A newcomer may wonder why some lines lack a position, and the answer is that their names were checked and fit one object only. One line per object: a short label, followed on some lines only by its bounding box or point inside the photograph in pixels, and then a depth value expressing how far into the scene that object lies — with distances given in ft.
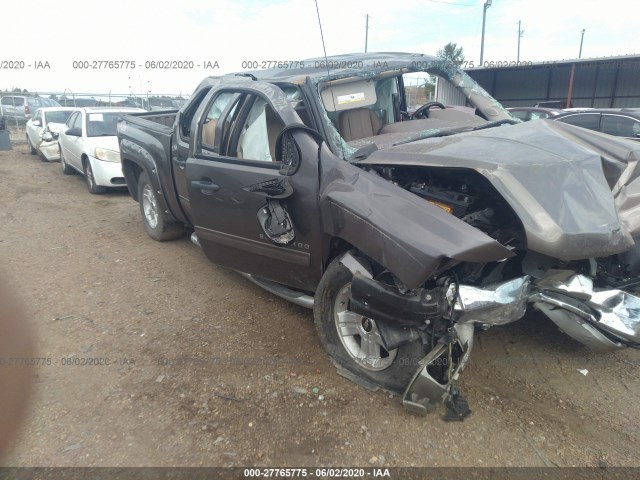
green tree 143.37
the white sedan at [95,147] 26.96
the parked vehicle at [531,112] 37.71
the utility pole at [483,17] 86.33
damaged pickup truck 8.12
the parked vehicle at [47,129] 39.06
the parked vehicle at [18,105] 71.67
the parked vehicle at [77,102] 74.52
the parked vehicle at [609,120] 29.53
